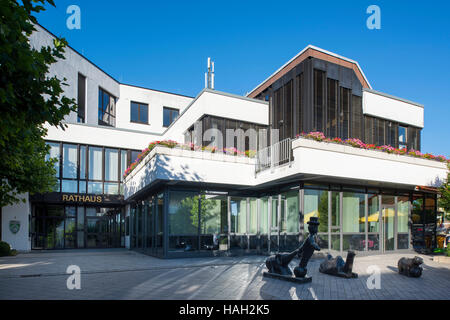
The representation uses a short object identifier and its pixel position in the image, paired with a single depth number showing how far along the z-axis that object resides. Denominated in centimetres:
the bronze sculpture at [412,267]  938
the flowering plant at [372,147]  1258
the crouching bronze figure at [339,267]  915
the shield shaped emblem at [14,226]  1919
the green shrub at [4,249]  1642
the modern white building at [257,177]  1369
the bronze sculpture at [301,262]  816
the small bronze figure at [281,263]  872
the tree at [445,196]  1398
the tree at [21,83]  486
